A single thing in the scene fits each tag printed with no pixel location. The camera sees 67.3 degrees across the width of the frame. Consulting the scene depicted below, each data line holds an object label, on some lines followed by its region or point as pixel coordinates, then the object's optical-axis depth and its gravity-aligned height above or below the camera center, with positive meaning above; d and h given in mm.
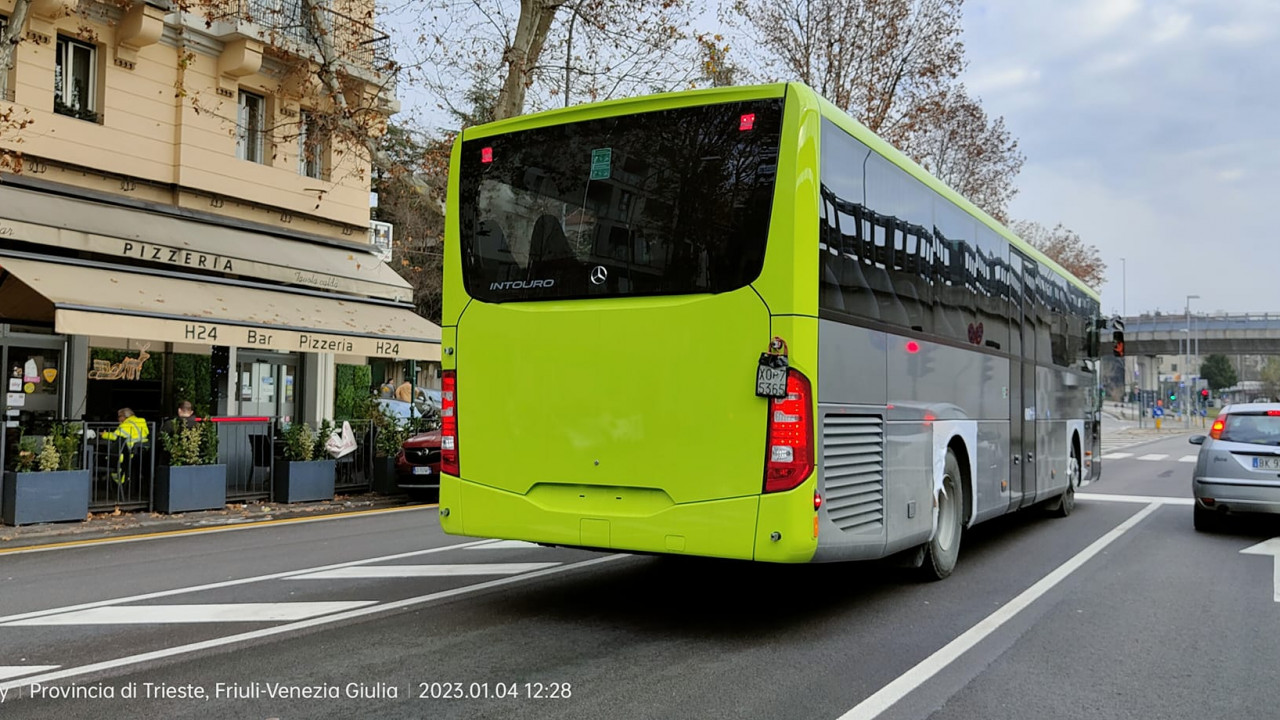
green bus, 5953 +391
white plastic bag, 15383 -871
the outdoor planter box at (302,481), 14594 -1419
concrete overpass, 69000 +4722
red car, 15391 -1215
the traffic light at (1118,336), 16984 +1040
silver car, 11031 -788
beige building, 14672 +3249
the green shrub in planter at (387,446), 15922 -967
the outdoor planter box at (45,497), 11445 -1345
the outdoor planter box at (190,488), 12992 -1385
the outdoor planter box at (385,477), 15891 -1451
